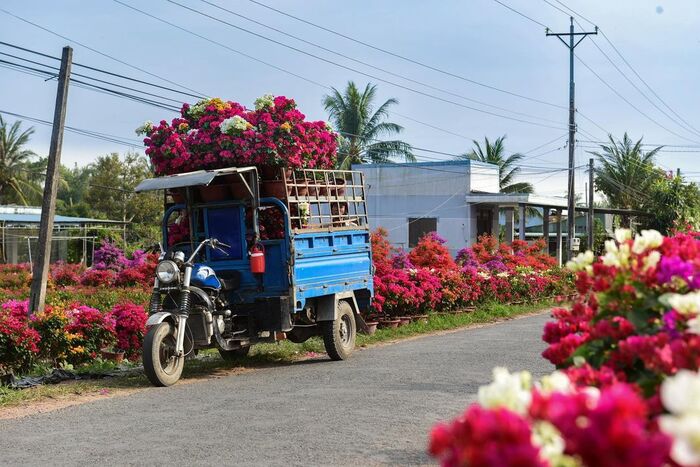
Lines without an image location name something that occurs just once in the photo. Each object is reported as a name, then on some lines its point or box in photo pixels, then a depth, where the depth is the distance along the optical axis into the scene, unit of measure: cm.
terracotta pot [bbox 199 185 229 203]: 1284
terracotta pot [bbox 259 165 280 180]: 1302
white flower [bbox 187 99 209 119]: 1342
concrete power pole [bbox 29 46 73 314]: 1416
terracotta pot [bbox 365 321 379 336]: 1753
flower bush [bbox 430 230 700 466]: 197
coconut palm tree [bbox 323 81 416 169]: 4659
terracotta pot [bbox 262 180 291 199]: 1286
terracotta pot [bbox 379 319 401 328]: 1858
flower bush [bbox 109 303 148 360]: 1365
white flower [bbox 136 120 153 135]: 1345
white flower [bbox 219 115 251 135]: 1270
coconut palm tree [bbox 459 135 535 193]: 5056
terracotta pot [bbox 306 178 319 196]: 1363
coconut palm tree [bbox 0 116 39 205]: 5347
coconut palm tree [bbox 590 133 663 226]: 5075
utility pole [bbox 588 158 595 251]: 4131
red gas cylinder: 1217
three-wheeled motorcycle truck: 1155
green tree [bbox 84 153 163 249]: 5509
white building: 3822
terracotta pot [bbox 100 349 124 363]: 1340
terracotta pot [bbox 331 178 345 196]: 1448
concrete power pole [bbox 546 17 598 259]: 3516
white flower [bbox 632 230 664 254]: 371
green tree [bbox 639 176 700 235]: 4513
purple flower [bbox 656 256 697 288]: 355
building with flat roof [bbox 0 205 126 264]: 3769
